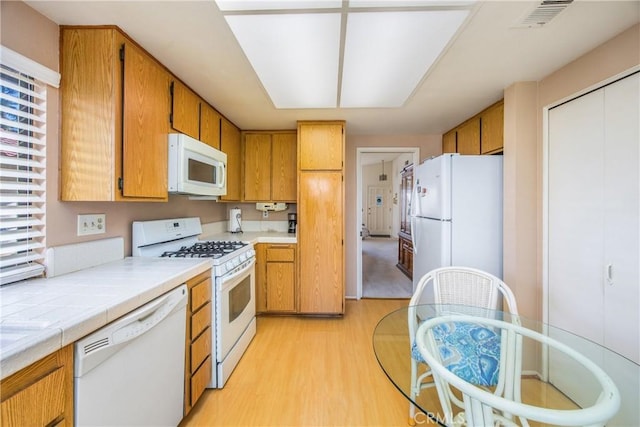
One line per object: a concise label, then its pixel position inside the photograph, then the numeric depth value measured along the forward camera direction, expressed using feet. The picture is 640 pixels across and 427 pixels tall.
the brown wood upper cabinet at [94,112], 4.47
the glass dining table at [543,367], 3.54
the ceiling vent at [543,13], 3.85
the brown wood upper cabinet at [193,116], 6.16
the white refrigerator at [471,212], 7.30
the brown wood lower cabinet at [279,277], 9.48
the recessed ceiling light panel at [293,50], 4.20
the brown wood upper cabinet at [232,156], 9.00
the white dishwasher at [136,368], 2.89
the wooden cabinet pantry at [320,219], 9.39
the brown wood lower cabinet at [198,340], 4.91
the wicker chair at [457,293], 4.76
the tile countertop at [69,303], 2.33
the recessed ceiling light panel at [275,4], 3.79
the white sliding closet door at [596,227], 4.46
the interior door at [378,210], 32.76
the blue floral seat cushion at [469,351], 4.23
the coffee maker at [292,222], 11.00
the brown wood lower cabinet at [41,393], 2.16
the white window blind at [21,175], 3.73
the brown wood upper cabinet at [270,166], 10.52
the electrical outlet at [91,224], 4.78
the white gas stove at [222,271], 5.88
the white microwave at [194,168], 5.88
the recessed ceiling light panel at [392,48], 4.09
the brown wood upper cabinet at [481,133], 7.43
